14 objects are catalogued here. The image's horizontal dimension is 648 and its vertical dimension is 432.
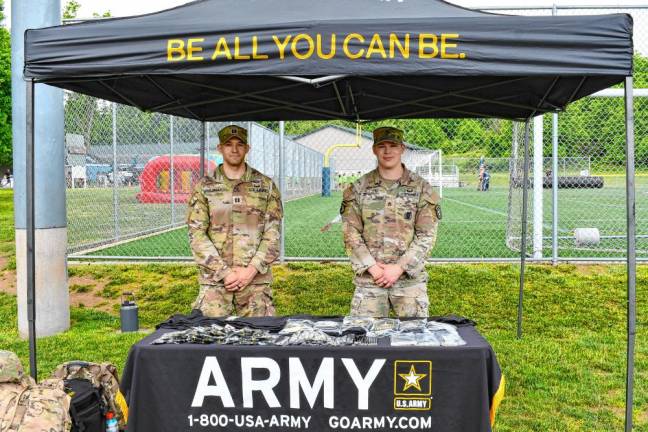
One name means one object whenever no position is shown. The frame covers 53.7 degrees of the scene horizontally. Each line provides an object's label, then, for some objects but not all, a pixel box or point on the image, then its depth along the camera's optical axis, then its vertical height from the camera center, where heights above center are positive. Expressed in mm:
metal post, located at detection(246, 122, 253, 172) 11109 +979
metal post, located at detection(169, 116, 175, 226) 10727 +558
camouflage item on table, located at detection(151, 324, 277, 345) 3045 -654
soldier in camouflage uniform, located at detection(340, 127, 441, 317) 4102 -188
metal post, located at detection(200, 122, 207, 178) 6078 +488
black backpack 3154 -1037
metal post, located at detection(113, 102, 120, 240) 9719 +298
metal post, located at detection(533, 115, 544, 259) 8273 +143
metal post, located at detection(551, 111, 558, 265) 7934 +256
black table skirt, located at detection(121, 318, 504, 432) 2842 -829
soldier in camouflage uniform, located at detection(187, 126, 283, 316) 4191 -206
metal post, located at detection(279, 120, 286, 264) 8375 +441
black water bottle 6414 -1140
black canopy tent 3155 +801
